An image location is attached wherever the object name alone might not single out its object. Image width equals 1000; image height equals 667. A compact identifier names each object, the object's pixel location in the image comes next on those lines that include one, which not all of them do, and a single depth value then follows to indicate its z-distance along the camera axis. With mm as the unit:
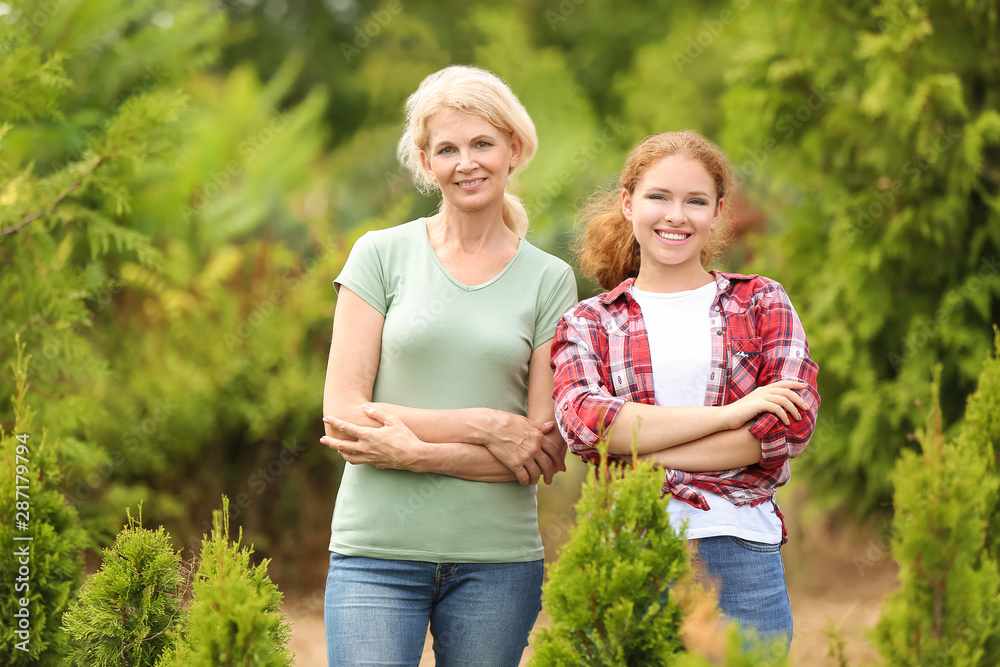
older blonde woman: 5285
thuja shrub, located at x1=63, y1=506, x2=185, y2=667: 5355
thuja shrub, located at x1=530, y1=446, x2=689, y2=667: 4273
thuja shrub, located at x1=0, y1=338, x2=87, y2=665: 5918
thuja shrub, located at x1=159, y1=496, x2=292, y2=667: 4500
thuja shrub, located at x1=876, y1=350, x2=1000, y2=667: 4625
